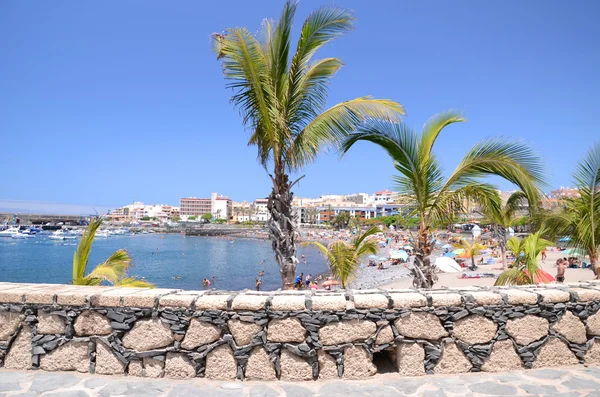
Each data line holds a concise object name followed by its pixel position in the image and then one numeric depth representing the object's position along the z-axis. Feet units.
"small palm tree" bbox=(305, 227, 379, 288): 30.89
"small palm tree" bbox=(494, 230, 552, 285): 21.70
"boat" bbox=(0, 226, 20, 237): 327.55
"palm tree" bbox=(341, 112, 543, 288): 19.45
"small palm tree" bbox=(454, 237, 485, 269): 95.77
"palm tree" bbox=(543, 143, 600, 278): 23.02
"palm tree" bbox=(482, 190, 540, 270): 21.12
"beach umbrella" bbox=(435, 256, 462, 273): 81.00
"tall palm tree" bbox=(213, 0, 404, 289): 20.01
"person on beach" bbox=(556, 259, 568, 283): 46.55
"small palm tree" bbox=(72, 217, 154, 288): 19.48
